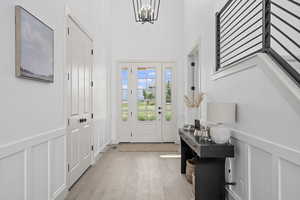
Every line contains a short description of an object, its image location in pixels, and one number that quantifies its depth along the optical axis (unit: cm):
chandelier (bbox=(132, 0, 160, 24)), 339
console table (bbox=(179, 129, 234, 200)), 204
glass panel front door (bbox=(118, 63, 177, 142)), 540
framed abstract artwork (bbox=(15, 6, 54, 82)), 149
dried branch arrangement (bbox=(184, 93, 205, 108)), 302
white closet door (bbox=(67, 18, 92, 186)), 263
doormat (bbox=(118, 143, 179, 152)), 459
